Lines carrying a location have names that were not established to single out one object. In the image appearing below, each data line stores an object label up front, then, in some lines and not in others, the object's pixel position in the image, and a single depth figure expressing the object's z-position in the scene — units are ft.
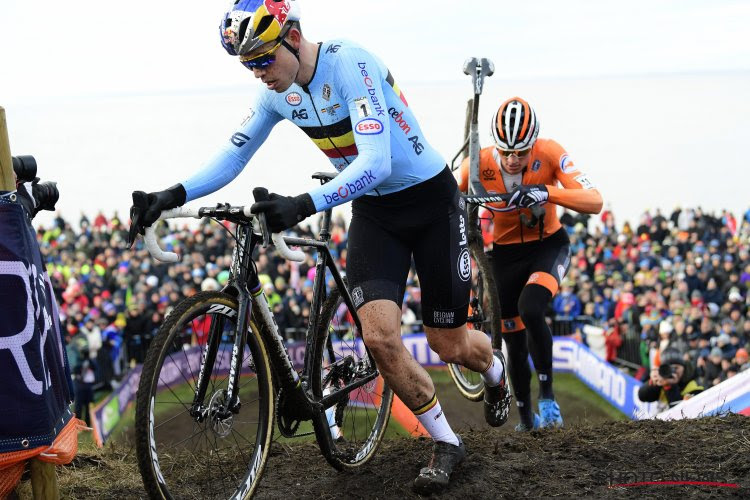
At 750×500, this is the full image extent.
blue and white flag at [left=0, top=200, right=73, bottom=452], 25.30
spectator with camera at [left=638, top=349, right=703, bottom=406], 69.26
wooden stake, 26.37
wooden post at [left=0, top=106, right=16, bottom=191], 25.95
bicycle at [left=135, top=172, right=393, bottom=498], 27.48
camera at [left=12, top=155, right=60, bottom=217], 29.73
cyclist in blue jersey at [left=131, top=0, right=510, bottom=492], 29.55
